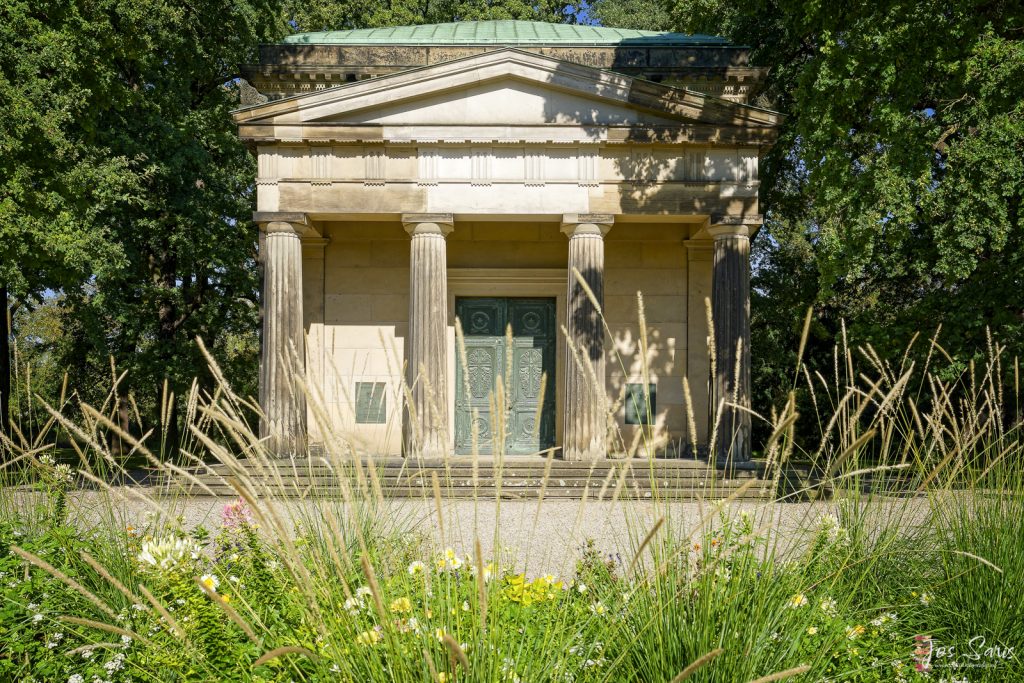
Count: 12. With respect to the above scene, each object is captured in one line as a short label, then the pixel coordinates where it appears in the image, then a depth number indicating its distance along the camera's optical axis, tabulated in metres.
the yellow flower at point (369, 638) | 2.82
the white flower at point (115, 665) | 3.73
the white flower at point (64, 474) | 5.55
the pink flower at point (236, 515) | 4.67
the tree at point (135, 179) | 12.44
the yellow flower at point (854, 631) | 3.53
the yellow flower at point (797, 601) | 3.27
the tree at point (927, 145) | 11.77
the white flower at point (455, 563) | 3.88
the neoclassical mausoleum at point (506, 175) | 14.45
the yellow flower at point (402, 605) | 2.99
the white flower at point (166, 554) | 3.90
